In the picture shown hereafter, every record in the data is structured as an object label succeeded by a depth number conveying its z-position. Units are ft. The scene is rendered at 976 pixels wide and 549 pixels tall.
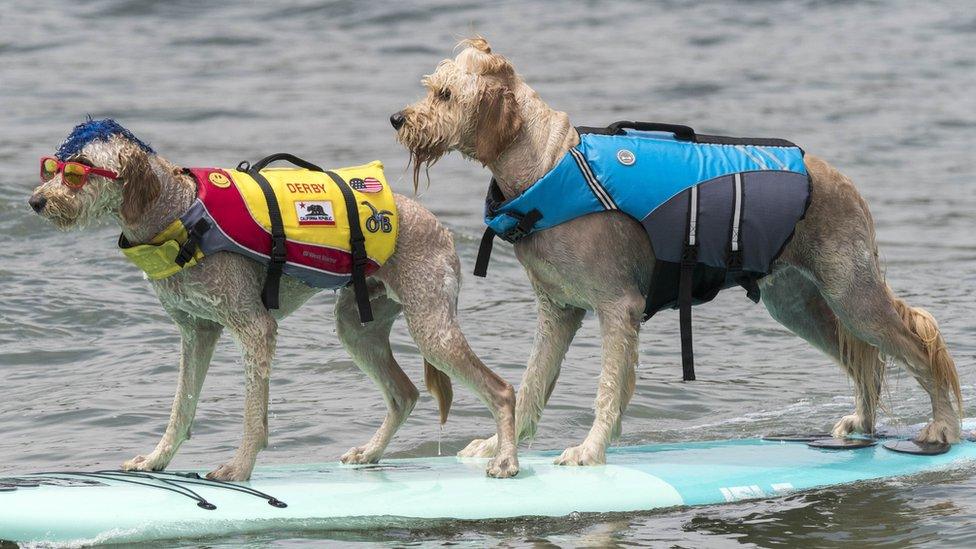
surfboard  48.52
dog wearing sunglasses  46.98
